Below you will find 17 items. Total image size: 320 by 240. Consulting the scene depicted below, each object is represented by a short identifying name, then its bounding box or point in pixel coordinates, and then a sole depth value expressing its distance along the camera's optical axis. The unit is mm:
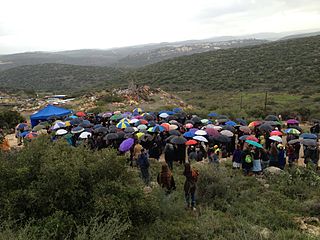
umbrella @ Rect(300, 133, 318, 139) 9886
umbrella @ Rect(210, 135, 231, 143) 10199
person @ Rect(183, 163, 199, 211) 6693
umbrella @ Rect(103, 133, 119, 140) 10100
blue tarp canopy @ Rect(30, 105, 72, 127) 16505
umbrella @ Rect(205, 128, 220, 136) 10639
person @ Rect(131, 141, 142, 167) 8771
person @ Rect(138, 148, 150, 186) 7810
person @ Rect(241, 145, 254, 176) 8615
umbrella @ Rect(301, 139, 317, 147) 9161
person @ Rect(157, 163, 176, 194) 6871
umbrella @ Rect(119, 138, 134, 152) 9222
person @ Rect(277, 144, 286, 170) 9038
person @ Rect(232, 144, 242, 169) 9118
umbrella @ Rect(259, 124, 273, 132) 11365
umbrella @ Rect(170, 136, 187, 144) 9456
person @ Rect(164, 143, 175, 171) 8872
